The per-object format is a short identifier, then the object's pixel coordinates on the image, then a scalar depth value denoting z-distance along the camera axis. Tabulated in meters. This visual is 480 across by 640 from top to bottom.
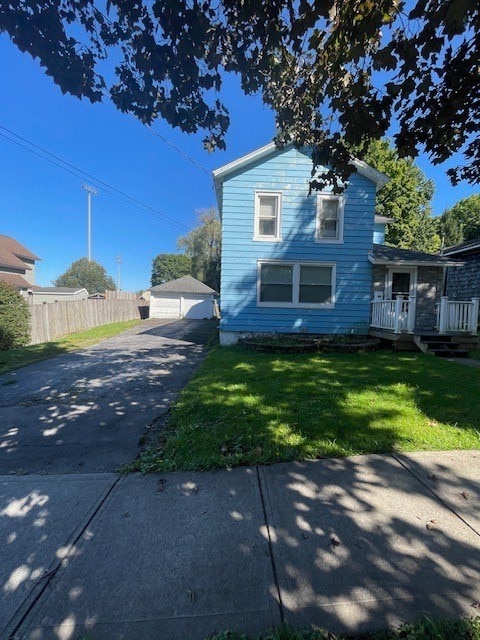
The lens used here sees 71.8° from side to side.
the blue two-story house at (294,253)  11.16
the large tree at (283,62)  2.72
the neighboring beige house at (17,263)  33.12
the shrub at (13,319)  11.43
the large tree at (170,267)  63.31
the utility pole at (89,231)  48.70
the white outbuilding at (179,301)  29.92
